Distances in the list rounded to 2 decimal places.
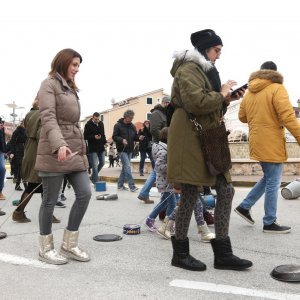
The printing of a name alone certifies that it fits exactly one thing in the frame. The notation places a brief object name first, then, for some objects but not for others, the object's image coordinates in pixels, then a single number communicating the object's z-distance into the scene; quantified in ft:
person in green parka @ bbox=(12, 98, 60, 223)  18.30
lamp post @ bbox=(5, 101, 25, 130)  97.55
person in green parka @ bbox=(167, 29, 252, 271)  10.87
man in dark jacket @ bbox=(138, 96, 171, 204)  20.82
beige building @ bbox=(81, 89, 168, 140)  212.23
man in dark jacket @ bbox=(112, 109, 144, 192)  31.17
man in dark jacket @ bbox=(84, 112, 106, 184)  33.73
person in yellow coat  15.80
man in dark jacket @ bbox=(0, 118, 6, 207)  25.72
